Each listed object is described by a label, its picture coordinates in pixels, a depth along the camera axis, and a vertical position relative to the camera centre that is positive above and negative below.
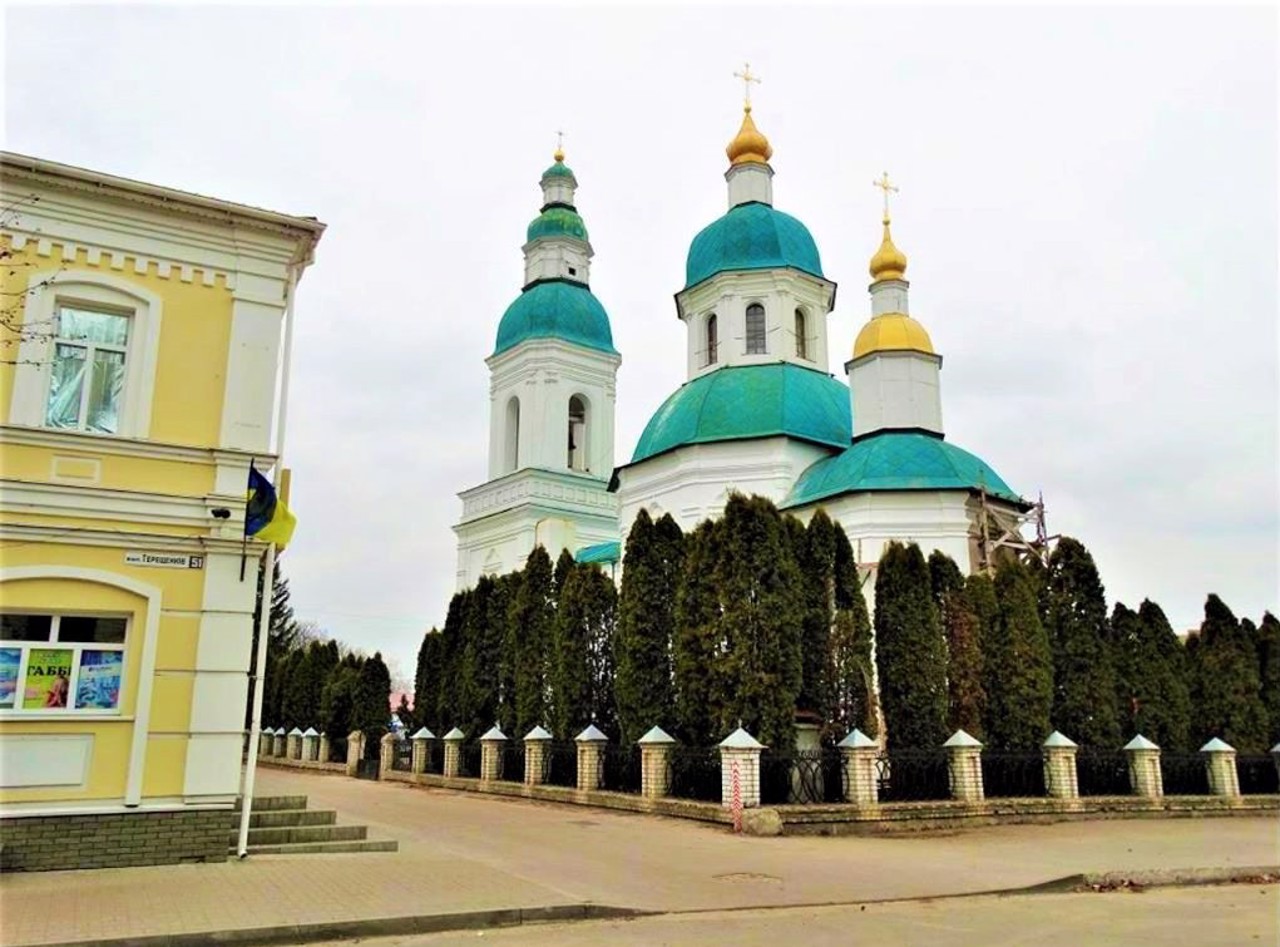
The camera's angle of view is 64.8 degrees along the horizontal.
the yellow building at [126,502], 9.27 +1.98
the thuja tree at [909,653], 17.16 +1.05
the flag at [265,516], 10.06 +1.91
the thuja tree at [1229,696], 20.73 +0.43
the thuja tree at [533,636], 21.30 +1.63
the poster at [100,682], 9.43 +0.27
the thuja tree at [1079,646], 18.81 +1.30
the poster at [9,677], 9.09 +0.29
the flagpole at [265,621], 9.94 +0.92
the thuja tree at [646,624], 17.97 +1.61
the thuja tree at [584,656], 19.94 +1.13
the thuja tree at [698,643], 16.61 +1.16
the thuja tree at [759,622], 15.95 +1.47
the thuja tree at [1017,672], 17.86 +0.77
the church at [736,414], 25.39 +9.23
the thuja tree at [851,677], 16.94 +0.63
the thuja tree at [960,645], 17.80 +1.24
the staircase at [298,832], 10.63 -1.27
